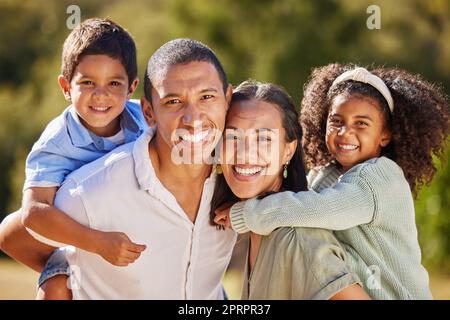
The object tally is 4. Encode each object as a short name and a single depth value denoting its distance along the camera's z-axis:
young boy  3.75
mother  3.20
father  3.54
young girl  3.39
